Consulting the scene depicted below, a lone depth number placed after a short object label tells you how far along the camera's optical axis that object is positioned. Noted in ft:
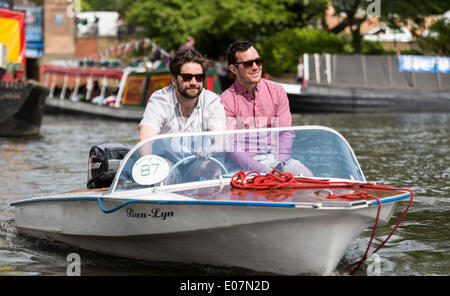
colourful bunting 96.84
